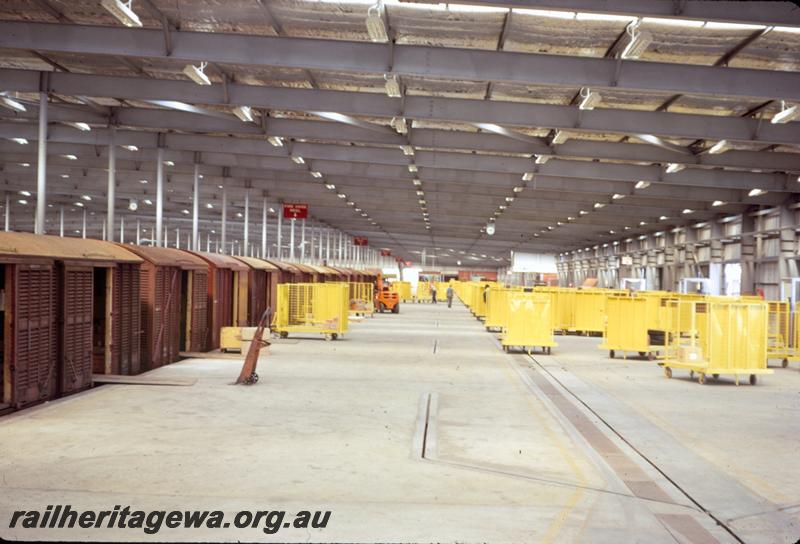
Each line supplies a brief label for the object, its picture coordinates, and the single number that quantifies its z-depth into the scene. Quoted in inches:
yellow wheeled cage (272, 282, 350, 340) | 1097.4
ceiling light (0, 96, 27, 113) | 774.5
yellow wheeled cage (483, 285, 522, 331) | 1339.8
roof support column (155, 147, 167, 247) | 946.7
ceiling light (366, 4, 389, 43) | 494.6
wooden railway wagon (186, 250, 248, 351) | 874.8
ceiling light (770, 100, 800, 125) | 645.9
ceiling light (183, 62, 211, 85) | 618.8
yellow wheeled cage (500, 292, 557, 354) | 948.6
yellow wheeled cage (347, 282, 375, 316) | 1708.9
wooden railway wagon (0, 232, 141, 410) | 466.0
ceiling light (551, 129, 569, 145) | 836.0
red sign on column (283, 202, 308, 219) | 1457.9
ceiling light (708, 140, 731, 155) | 824.9
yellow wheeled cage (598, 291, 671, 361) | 901.8
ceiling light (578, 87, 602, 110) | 637.3
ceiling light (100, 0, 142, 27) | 475.3
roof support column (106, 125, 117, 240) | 827.4
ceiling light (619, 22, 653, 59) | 504.4
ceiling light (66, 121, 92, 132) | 914.4
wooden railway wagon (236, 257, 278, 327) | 1068.5
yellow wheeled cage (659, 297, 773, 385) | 690.8
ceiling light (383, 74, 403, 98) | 613.3
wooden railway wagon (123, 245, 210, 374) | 685.9
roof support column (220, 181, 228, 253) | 1217.2
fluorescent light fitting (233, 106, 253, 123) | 764.4
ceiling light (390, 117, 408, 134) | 792.3
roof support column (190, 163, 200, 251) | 1096.2
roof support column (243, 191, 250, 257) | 1301.2
